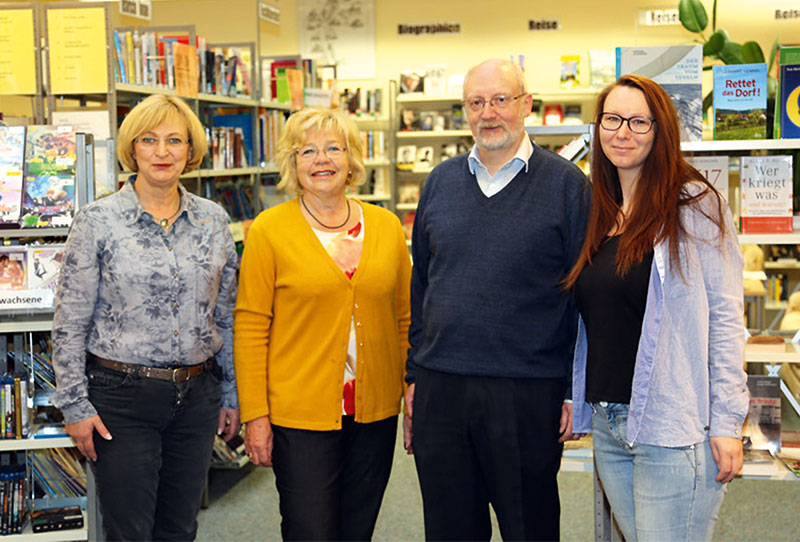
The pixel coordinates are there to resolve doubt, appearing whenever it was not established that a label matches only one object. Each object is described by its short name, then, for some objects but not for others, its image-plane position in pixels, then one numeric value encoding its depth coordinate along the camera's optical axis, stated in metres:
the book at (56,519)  2.96
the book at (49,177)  2.83
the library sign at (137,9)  5.08
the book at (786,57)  2.87
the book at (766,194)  2.87
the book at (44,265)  2.80
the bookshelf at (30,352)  2.78
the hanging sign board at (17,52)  3.44
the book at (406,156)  8.41
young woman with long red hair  1.87
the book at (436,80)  8.20
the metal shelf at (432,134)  8.11
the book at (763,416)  2.90
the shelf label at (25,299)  2.76
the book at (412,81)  8.24
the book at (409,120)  8.38
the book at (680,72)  2.76
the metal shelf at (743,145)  2.73
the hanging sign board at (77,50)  3.44
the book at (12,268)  2.79
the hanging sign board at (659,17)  8.20
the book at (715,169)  2.85
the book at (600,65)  8.07
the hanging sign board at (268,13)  5.85
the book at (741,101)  2.86
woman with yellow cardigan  2.26
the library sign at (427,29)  8.62
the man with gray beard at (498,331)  2.09
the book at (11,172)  2.80
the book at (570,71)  8.20
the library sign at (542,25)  8.41
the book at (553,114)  8.09
